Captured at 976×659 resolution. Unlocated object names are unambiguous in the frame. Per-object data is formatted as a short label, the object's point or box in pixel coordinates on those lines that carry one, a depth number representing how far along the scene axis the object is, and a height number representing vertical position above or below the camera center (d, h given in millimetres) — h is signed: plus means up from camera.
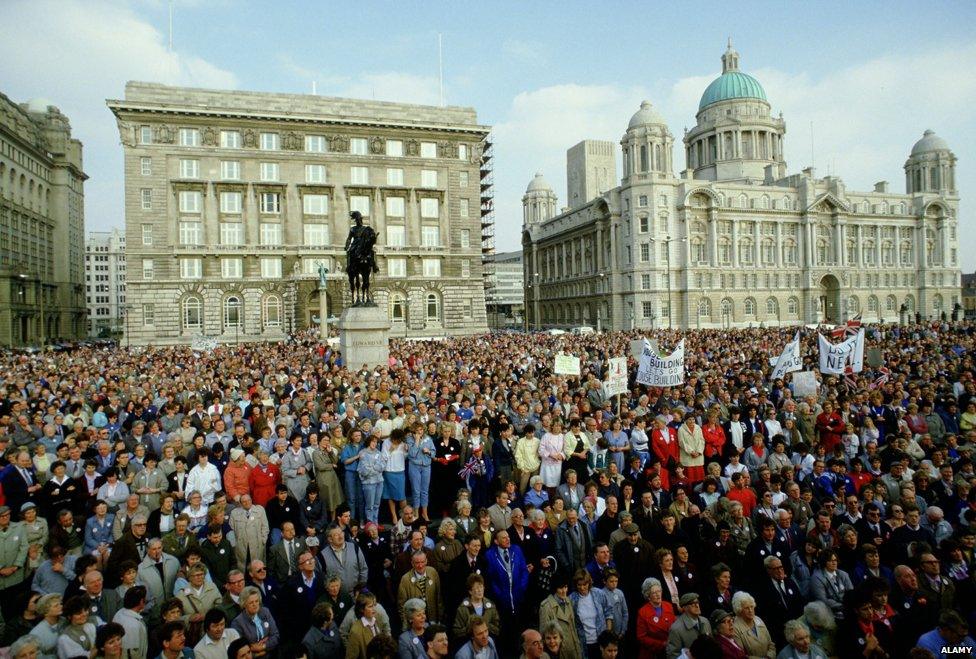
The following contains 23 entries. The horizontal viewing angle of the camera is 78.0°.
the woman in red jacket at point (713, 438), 10891 -1825
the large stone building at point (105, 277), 138000 +17168
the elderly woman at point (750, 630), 5590 -2754
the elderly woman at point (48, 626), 5242 -2409
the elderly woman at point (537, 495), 8598 -2217
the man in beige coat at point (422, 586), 6547 -2658
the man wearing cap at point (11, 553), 6695 -2243
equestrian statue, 21188 +3303
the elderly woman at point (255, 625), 5785 -2693
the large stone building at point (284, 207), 49750 +12356
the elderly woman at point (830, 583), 6492 -2709
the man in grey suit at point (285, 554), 6867 -2385
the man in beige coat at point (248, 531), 7598 -2329
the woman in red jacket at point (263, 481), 9008 -2011
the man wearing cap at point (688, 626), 5668 -2734
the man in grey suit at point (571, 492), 8469 -2165
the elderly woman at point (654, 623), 5984 -2838
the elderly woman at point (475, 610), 6012 -2709
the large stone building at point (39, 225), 62625 +15615
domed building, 77750 +13992
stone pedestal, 21578 +330
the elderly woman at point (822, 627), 5730 -2788
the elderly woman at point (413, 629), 5535 -2670
